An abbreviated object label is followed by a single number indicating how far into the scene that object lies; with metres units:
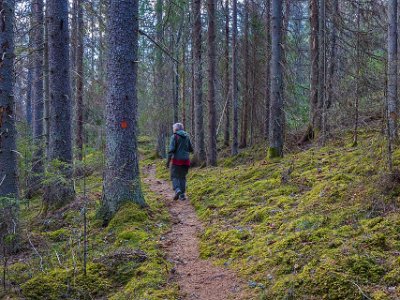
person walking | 9.73
